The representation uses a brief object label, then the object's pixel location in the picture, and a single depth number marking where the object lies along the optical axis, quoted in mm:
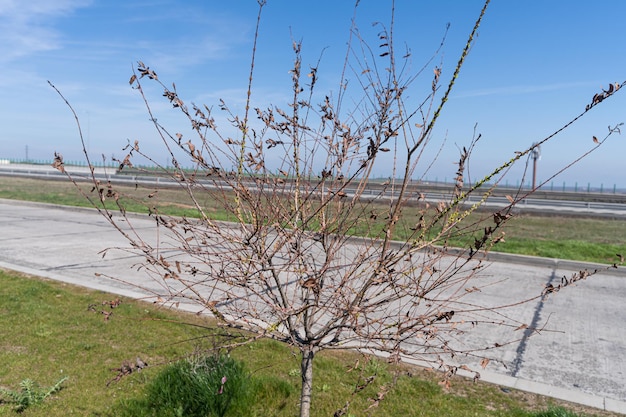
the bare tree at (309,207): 2389
